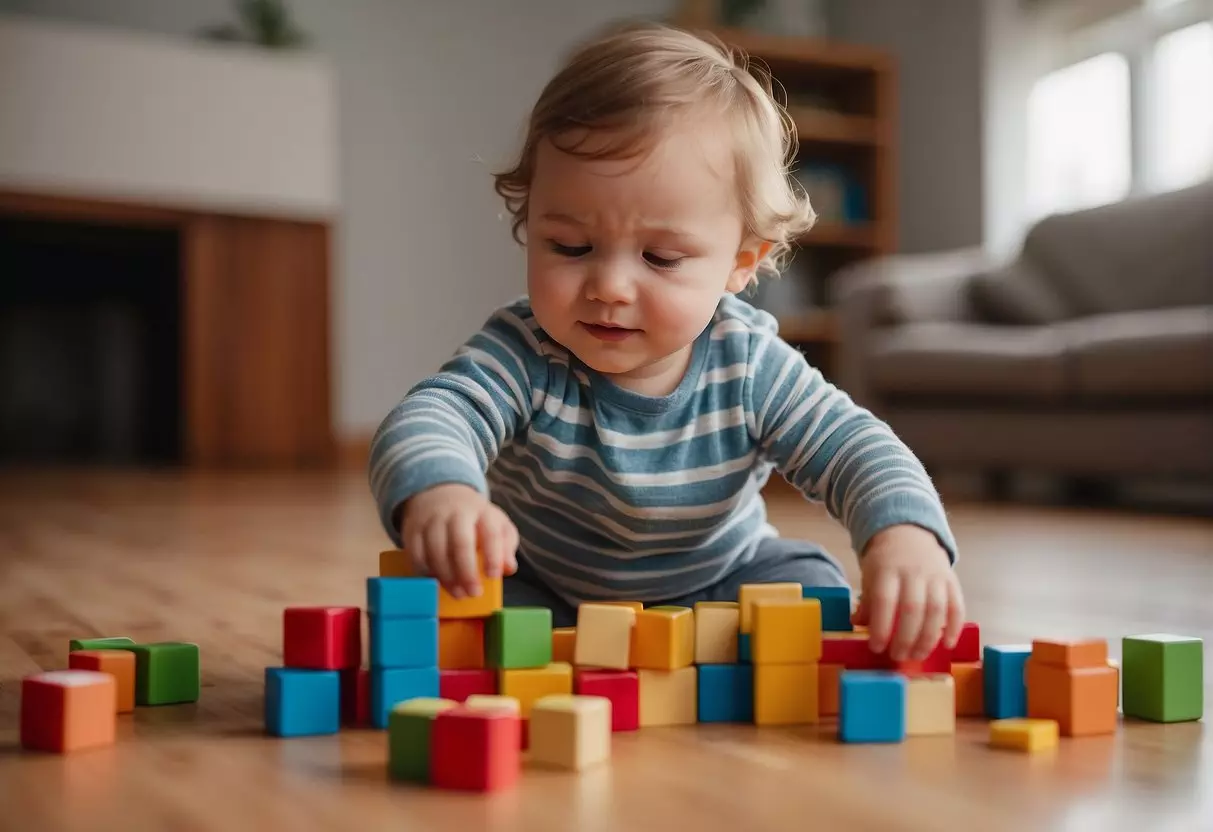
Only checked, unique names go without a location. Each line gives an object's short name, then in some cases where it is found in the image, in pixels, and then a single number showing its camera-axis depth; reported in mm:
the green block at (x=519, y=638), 782
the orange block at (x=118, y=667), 859
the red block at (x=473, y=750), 646
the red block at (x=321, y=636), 772
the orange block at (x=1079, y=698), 797
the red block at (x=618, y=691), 808
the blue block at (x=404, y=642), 763
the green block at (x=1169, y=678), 845
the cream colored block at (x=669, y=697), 829
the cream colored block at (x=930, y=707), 798
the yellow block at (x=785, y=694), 834
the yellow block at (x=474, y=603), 778
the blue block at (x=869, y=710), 776
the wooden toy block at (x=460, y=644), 801
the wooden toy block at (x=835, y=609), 891
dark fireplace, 4945
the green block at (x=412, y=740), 668
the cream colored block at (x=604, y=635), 807
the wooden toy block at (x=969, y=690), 867
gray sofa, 2844
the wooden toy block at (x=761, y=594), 839
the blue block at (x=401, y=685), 775
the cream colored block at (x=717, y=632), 840
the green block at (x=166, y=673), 881
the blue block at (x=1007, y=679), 848
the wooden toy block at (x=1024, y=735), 756
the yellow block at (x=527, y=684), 784
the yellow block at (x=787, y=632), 814
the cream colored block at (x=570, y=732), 691
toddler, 854
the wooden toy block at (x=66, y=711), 727
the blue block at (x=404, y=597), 747
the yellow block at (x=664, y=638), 815
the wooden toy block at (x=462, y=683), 787
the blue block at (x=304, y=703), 776
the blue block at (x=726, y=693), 844
